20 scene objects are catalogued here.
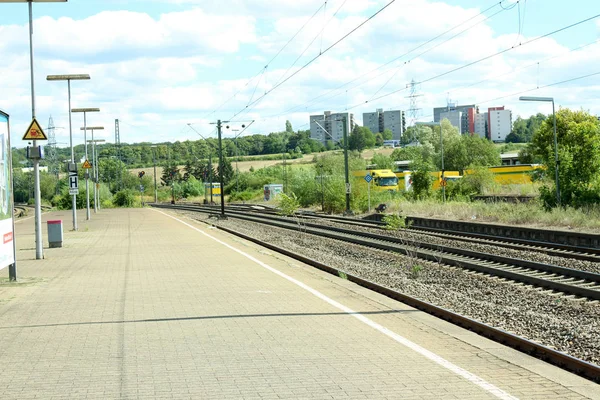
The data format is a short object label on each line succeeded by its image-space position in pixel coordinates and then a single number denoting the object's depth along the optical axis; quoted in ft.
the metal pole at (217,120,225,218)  158.20
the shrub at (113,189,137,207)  331.16
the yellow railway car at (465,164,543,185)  237.66
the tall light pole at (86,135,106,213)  193.57
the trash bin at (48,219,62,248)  81.61
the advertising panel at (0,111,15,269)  45.16
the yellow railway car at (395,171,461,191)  241.59
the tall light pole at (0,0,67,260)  55.38
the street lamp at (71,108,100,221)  149.07
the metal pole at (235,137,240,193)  378.53
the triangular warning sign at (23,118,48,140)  55.93
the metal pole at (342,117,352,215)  163.84
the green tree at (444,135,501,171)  344.28
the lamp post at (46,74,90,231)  102.41
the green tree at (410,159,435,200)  182.09
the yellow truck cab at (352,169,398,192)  230.54
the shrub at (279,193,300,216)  132.67
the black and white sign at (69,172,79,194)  111.75
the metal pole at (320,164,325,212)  191.51
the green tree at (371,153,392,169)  351.75
